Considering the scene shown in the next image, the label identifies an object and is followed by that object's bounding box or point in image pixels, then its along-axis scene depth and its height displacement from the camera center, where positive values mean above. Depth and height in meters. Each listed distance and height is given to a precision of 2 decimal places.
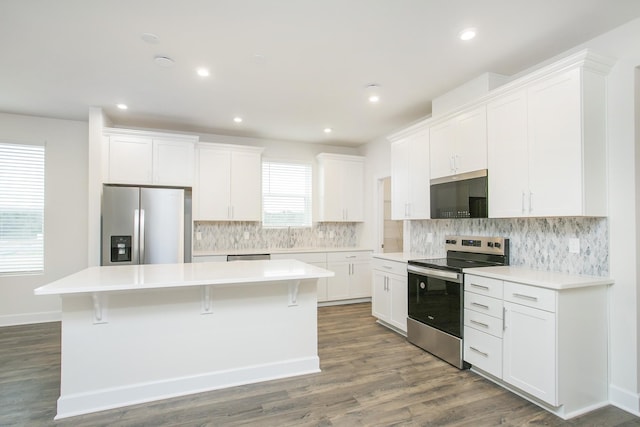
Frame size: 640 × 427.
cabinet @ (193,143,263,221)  4.88 +0.50
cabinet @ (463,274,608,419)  2.23 -0.94
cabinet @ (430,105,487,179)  3.12 +0.75
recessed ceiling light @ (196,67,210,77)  3.09 +1.39
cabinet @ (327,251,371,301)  5.29 -1.00
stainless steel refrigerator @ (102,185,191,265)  4.06 -0.12
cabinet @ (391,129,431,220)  3.87 +0.50
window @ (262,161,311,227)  5.62 +0.38
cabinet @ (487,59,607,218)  2.34 +0.54
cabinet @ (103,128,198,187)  4.31 +0.79
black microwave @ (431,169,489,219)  3.10 +0.21
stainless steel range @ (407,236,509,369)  2.99 -0.76
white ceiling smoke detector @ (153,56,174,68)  2.85 +1.39
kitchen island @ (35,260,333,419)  2.33 -0.92
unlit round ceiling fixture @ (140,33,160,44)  2.51 +1.40
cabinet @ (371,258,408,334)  3.77 -0.96
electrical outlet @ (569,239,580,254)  2.62 -0.25
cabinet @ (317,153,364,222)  5.68 +0.50
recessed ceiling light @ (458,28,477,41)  2.44 +1.39
